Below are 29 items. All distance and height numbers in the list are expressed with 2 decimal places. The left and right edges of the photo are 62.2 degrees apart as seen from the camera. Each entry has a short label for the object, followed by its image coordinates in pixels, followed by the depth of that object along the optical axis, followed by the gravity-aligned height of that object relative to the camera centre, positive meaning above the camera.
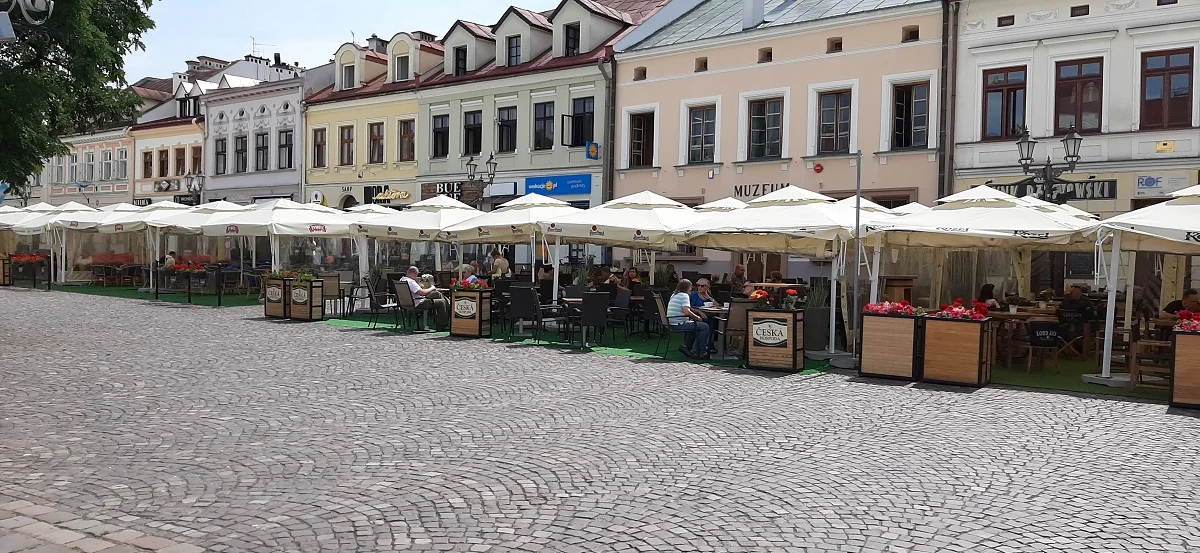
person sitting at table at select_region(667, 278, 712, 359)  14.62 -0.82
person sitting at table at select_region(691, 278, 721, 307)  15.19 -0.50
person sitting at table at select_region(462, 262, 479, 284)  19.70 -0.29
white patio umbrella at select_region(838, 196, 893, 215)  16.06 +1.00
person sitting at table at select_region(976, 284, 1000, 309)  16.45 -0.42
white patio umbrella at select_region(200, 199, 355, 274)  24.03 +0.81
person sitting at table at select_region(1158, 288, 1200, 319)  13.84 -0.47
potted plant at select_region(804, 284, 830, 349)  14.52 -0.83
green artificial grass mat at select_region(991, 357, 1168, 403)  11.89 -1.44
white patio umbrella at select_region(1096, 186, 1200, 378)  11.84 +0.52
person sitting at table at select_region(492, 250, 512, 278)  24.06 -0.19
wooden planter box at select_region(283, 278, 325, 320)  20.27 -0.92
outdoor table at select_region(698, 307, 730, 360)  14.70 -0.82
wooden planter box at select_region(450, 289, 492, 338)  17.17 -0.95
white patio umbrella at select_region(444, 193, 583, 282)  18.38 +0.73
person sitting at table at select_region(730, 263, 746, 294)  20.38 -0.31
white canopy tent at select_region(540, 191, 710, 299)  17.19 +0.69
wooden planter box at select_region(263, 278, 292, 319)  20.64 -0.90
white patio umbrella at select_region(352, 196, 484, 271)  21.02 +0.81
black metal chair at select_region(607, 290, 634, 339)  17.31 -0.86
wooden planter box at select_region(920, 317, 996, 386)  12.02 -1.03
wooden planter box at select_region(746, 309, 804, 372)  13.24 -1.01
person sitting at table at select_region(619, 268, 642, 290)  20.16 -0.36
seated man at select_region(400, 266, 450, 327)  17.92 -0.75
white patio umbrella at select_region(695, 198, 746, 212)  18.34 +1.09
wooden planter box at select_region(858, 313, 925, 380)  12.40 -1.00
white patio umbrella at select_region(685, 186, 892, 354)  14.35 +0.56
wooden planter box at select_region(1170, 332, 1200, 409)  10.56 -1.07
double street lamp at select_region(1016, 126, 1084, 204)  17.80 +2.12
